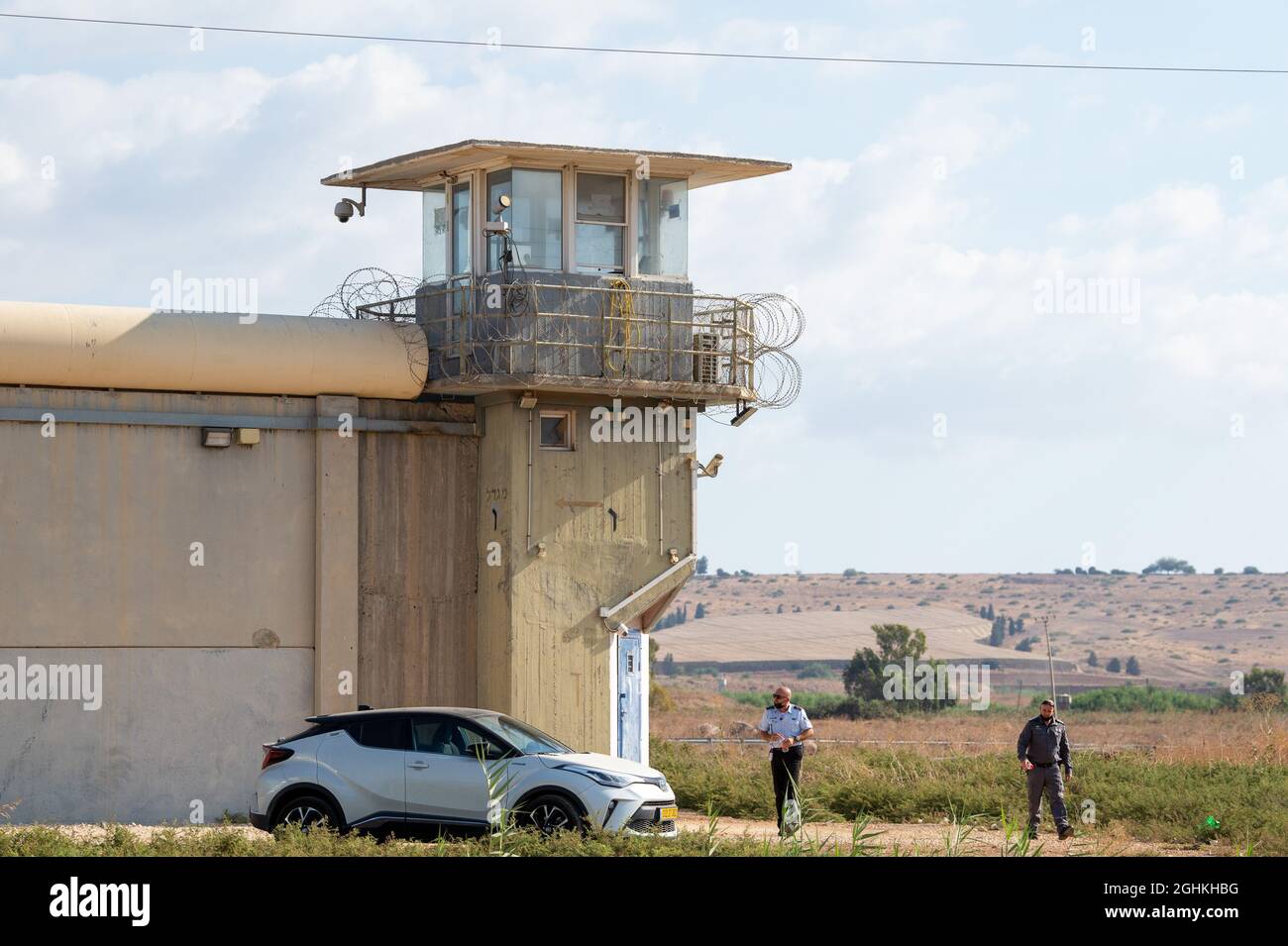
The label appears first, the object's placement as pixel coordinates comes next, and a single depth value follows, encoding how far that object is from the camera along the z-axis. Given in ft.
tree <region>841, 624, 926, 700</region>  297.33
